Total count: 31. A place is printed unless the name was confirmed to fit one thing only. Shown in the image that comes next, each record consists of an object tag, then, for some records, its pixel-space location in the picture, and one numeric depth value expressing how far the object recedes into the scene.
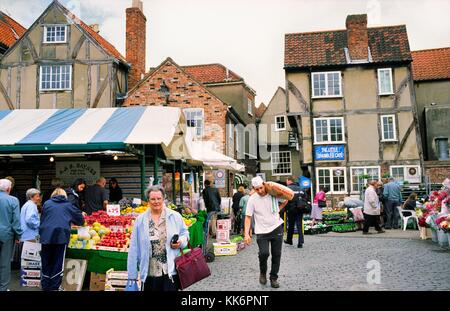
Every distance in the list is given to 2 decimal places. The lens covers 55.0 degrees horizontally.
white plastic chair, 16.02
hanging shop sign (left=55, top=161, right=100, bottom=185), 13.91
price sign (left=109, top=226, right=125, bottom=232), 7.94
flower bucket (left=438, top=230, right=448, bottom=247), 11.18
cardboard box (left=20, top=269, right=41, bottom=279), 7.68
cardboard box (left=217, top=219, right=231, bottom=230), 10.85
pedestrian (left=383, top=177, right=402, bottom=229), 16.12
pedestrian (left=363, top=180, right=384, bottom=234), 14.04
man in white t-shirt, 6.94
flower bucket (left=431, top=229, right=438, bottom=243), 12.35
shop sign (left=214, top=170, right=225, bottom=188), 24.34
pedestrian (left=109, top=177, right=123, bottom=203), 12.32
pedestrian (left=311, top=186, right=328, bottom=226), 16.59
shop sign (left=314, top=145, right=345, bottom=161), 24.31
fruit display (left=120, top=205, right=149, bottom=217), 8.98
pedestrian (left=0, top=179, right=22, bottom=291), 6.43
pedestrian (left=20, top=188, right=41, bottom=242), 7.56
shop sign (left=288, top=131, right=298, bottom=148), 34.75
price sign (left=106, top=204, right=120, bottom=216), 8.77
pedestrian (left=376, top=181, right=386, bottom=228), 16.75
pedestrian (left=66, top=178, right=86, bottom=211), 8.87
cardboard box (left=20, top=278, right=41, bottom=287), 7.64
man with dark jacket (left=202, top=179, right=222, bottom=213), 12.84
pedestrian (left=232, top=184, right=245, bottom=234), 15.30
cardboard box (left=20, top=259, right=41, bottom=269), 7.68
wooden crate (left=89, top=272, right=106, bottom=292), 7.25
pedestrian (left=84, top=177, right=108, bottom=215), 10.12
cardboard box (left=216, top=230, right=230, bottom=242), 11.04
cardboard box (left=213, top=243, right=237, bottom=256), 10.84
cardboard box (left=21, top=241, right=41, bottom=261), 7.70
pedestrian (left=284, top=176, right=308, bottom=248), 11.28
